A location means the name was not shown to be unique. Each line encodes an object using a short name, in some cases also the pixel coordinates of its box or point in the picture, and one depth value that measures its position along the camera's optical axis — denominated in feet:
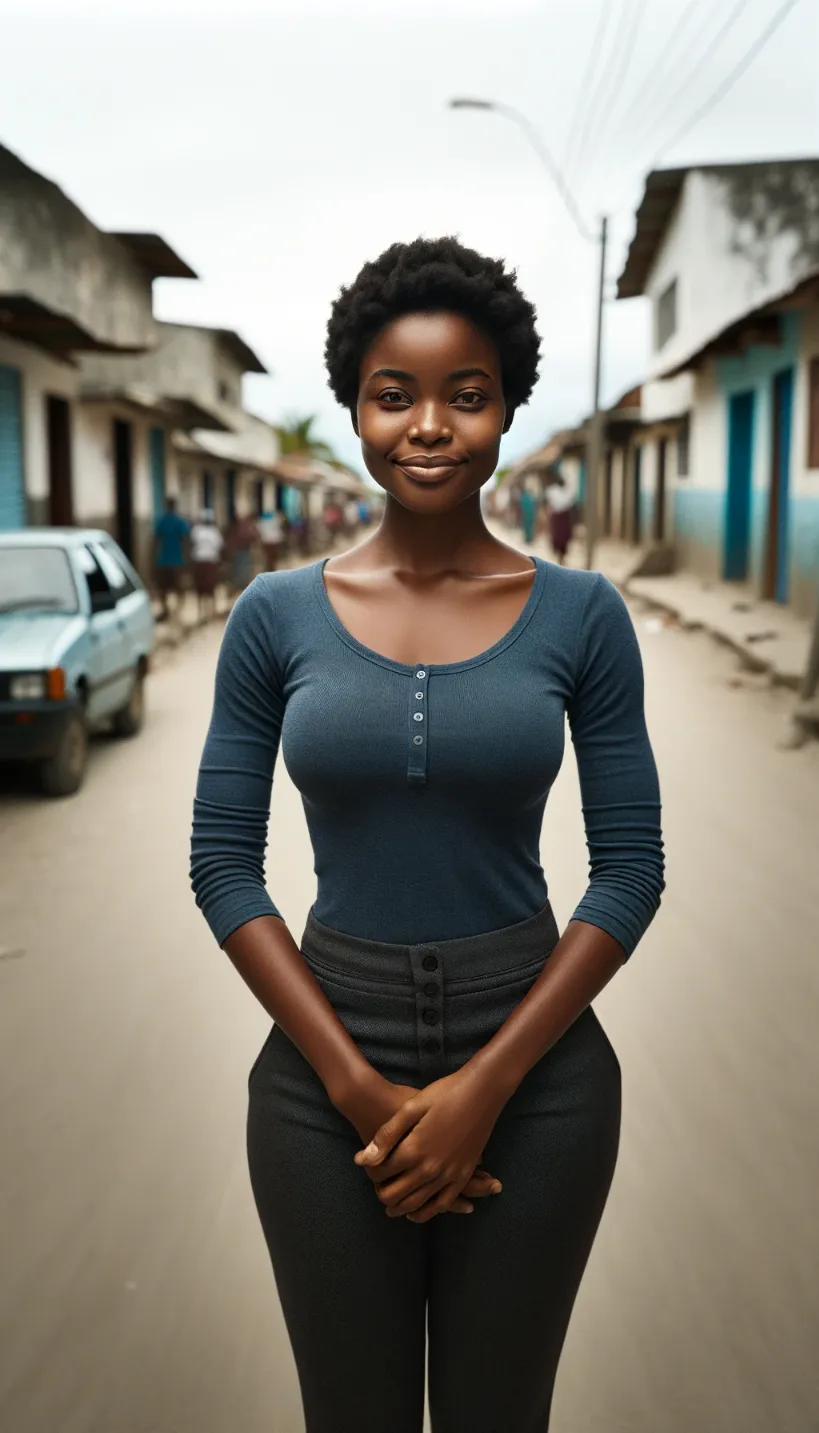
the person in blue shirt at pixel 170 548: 62.59
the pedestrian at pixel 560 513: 80.69
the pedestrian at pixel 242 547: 73.82
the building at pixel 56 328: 50.88
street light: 75.61
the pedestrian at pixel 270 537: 83.35
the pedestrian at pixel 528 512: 128.06
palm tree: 208.85
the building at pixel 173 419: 71.87
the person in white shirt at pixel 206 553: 63.57
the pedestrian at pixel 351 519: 165.98
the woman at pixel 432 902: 5.79
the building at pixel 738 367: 55.11
